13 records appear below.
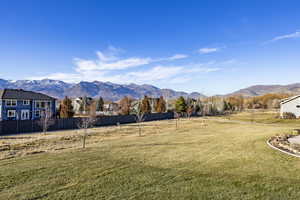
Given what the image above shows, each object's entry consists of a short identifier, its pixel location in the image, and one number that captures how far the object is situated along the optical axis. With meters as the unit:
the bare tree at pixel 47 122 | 25.97
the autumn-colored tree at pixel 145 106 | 55.22
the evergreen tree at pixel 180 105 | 56.69
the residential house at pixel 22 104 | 34.84
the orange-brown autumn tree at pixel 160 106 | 60.67
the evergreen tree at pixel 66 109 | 39.25
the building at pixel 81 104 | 67.59
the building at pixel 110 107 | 76.31
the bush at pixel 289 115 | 40.06
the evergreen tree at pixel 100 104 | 73.38
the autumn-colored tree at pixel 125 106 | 54.56
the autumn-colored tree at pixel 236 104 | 95.00
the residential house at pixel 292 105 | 40.06
